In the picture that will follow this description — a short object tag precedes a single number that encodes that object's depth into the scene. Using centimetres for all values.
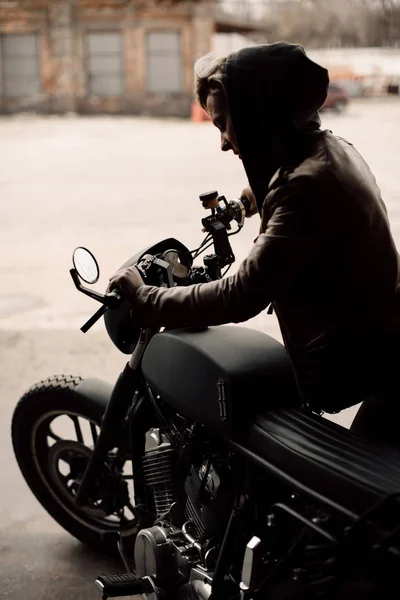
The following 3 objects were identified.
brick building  3297
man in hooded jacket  203
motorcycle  189
